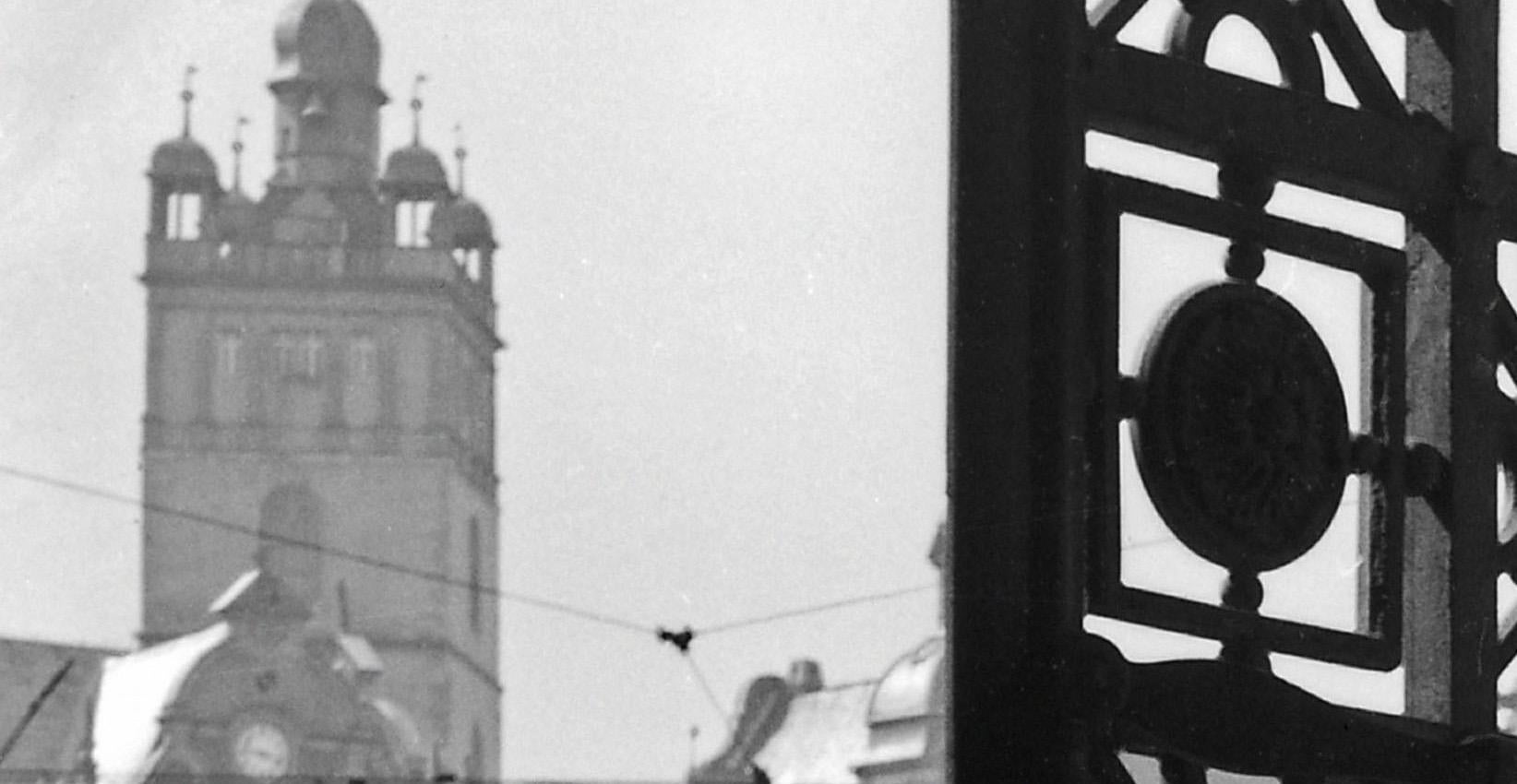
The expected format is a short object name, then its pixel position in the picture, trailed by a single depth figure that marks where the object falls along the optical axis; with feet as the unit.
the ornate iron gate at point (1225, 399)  8.96
